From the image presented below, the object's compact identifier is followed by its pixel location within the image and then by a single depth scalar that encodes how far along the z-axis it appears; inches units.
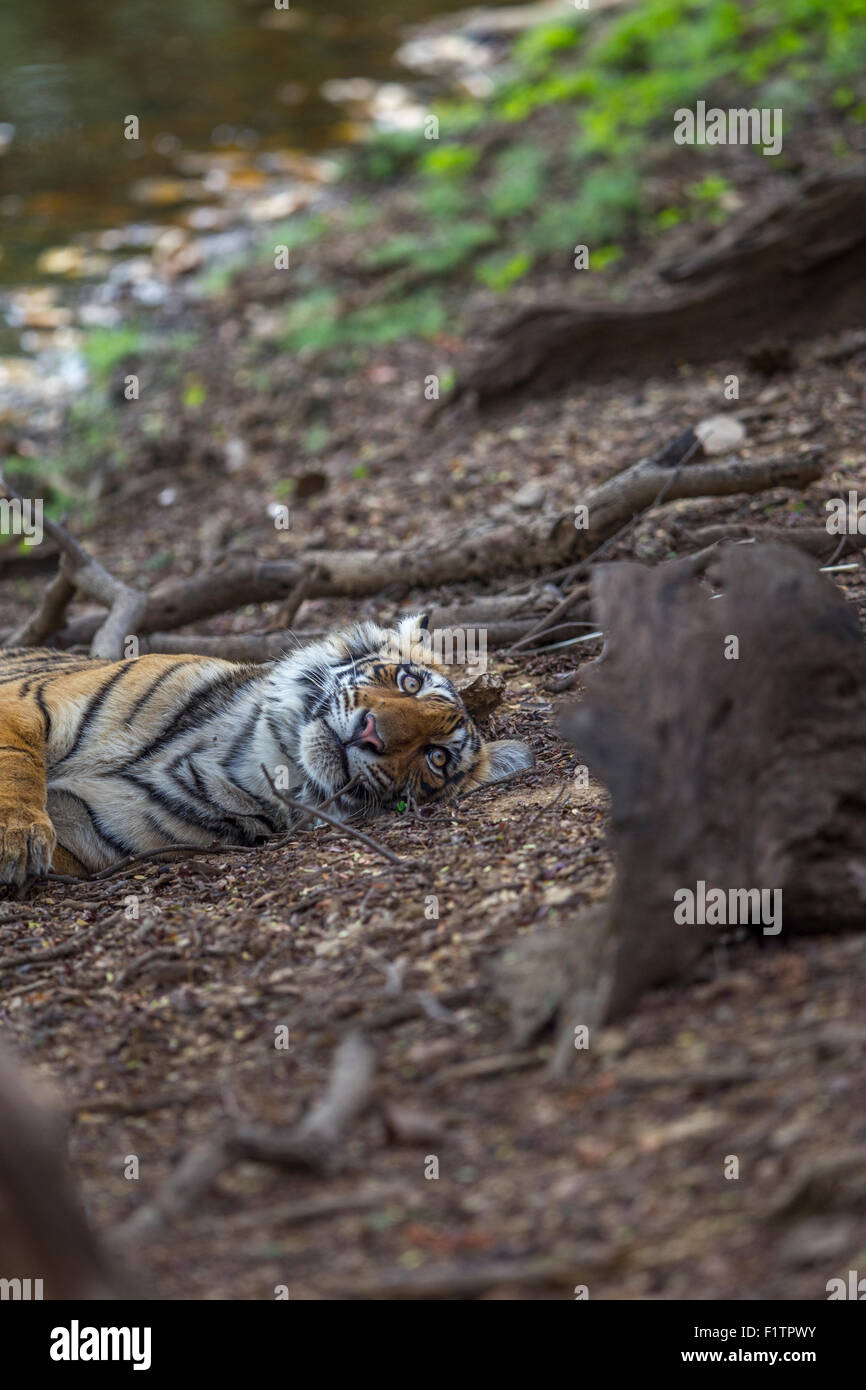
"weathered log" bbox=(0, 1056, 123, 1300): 151.1
